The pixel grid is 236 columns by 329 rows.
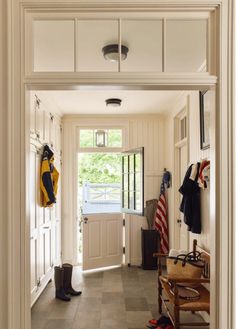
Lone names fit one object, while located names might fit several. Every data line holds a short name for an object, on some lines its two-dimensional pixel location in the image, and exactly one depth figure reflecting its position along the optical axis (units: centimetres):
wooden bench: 281
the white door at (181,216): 417
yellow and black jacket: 398
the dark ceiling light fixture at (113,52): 193
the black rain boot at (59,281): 408
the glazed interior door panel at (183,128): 448
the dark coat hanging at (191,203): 339
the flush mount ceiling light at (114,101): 464
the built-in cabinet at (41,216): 368
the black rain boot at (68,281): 420
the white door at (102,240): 549
